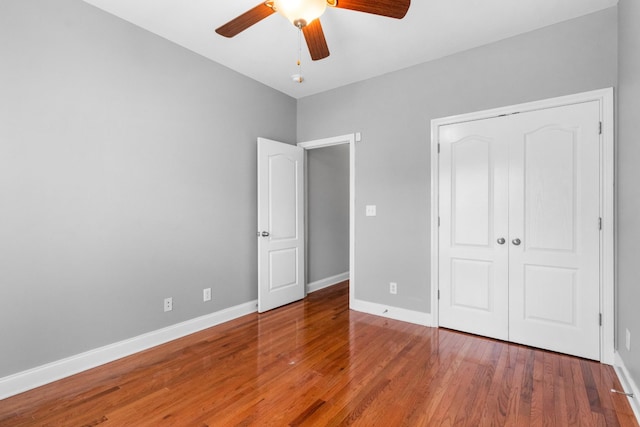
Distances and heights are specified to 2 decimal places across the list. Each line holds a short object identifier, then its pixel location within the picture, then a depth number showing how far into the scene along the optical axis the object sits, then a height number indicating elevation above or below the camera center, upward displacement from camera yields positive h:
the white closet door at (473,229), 2.87 -0.17
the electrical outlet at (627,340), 2.04 -0.87
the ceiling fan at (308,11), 1.71 +1.21
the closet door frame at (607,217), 2.39 -0.05
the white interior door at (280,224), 3.69 -0.15
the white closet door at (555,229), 2.48 -0.15
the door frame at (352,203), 3.79 +0.11
